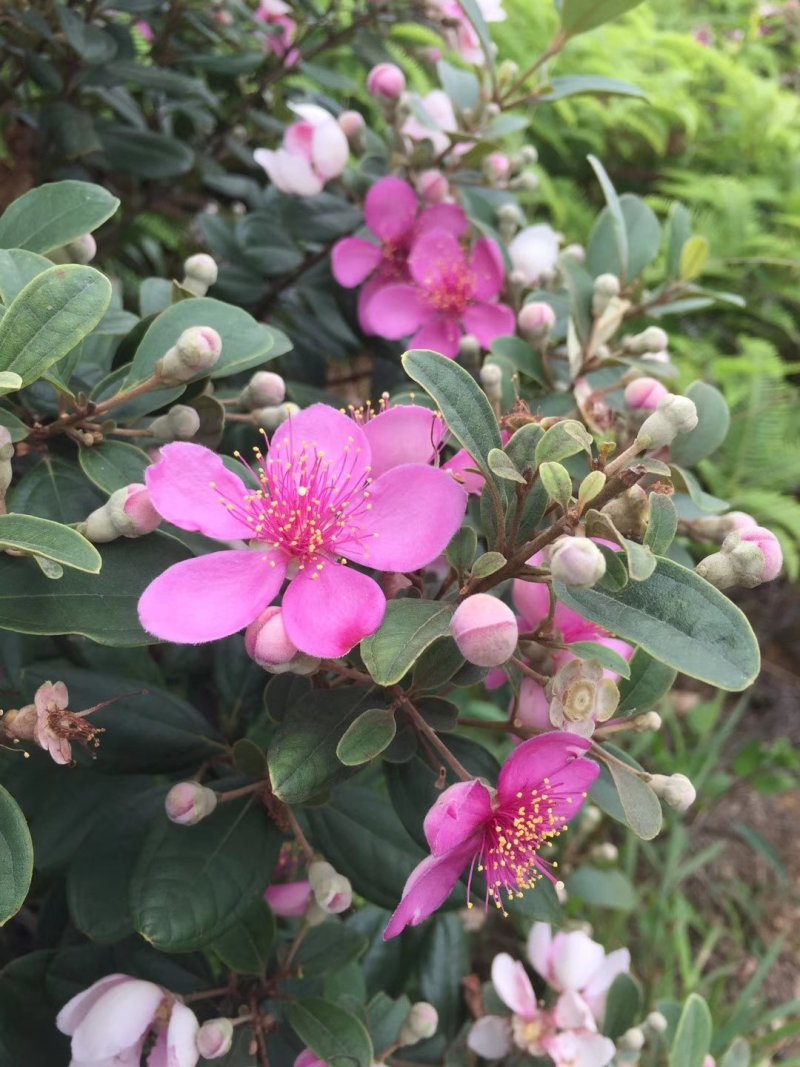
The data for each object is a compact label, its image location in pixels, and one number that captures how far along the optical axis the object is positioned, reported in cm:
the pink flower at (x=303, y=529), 14
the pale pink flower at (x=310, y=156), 25
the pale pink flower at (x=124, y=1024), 16
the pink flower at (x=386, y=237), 26
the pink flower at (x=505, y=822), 14
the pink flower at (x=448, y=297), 25
